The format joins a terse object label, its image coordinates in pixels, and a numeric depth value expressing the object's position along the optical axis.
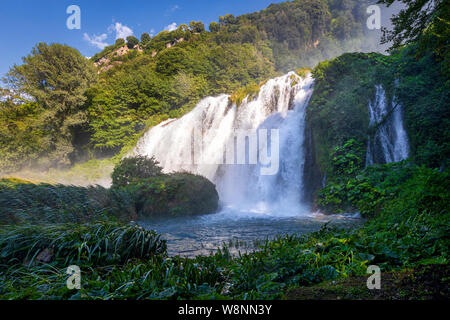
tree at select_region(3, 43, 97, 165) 23.98
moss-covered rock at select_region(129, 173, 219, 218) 9.96
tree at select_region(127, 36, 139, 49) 56.31
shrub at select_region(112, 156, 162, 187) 11.85
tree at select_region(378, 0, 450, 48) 6.25
